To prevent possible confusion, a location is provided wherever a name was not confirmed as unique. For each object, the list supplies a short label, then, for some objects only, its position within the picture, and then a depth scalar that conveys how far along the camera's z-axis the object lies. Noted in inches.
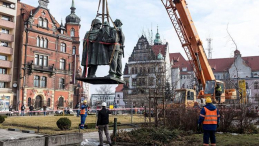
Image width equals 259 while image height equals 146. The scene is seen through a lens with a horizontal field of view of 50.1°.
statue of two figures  364.5
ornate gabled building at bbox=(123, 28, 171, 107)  2527.1
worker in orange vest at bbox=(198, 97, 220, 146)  358.6
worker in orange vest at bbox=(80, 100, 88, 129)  613.9
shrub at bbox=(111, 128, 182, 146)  416.5
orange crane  884.0
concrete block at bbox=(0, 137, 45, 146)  308.5
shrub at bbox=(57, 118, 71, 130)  599.2
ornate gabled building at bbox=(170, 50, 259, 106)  2664.9
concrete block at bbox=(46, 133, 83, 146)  354.6
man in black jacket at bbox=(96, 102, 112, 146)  418.9
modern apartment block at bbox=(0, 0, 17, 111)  1678.2
